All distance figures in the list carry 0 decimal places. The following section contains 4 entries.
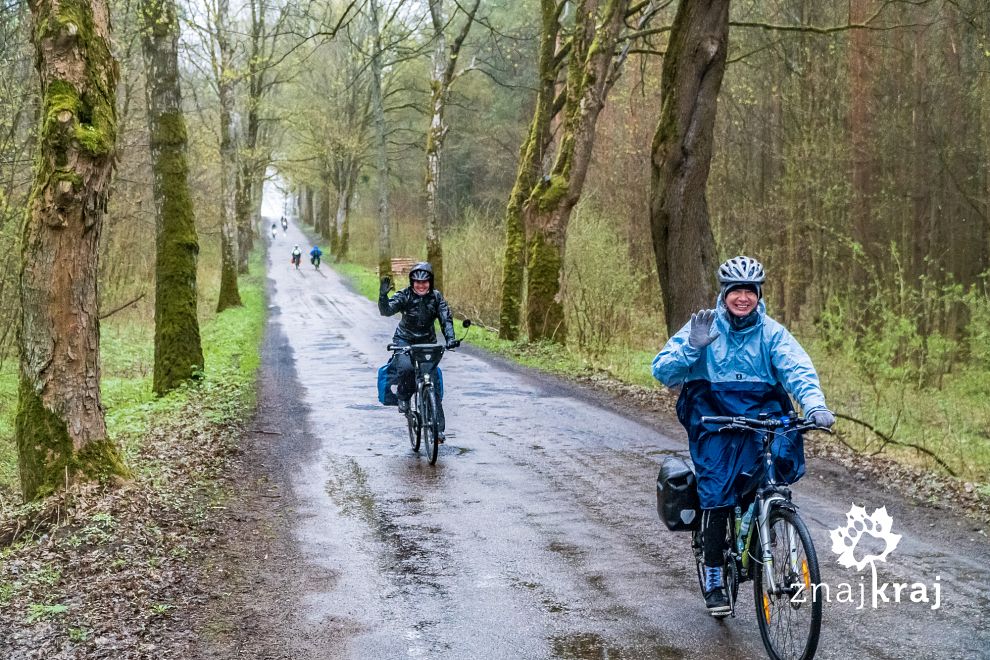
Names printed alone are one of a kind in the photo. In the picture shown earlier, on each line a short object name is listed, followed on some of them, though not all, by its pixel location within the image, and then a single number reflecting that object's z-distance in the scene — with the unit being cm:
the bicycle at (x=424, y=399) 962
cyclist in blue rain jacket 479
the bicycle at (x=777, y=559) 421
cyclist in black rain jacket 997
